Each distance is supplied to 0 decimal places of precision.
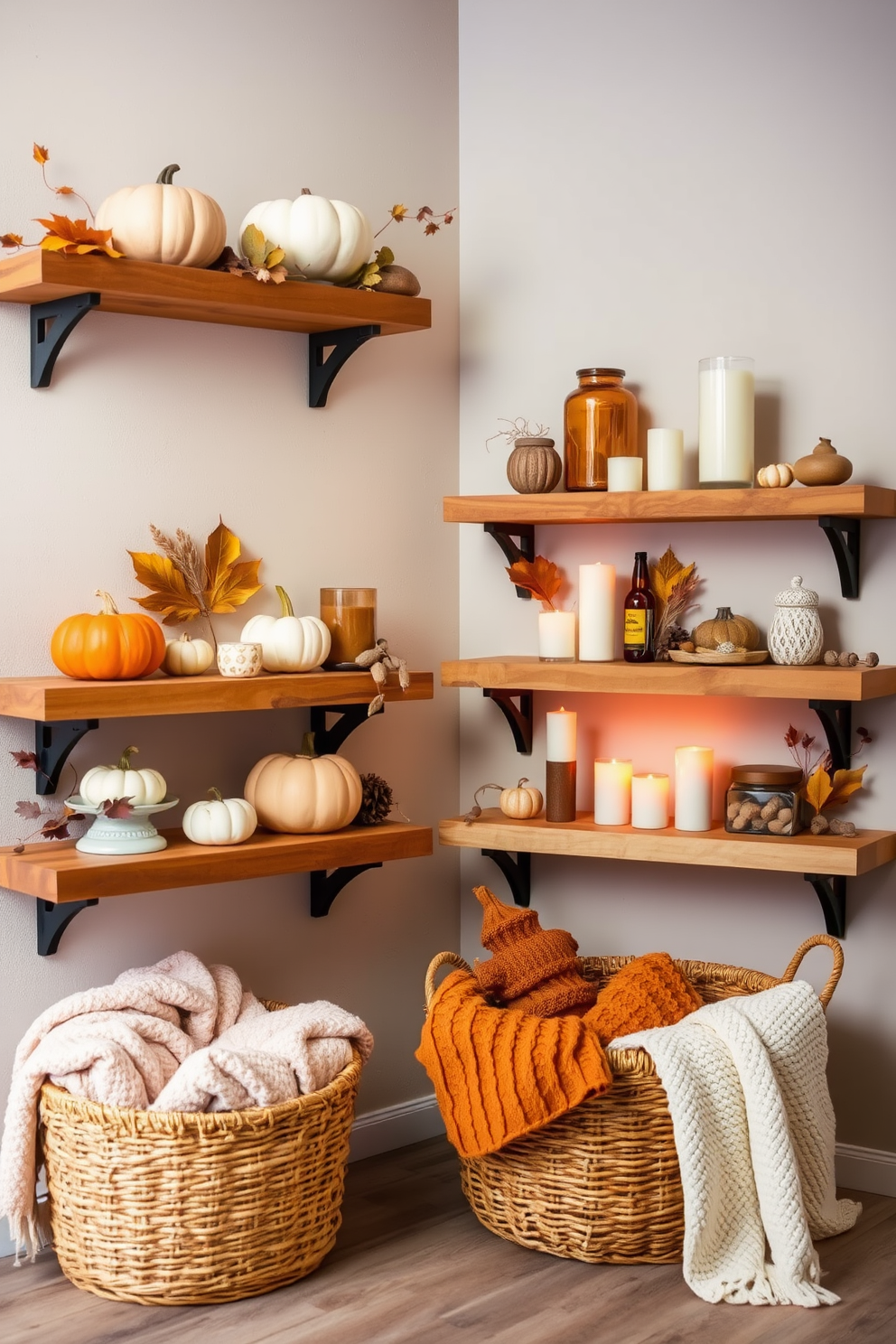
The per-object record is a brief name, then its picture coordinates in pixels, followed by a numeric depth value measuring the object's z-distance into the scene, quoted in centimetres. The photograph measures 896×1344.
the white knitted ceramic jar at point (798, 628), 248
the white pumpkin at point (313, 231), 236
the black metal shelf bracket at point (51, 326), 217
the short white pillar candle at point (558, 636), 273
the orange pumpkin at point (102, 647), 217
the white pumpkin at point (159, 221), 216
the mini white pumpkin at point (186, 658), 234
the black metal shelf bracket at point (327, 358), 259
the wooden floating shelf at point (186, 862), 211
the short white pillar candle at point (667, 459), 259
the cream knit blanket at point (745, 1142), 212
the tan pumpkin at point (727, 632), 256
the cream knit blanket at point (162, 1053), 205
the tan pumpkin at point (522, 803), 277
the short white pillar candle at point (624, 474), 260
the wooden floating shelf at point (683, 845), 239
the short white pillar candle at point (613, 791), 268
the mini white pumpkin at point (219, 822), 231
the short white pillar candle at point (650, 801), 263
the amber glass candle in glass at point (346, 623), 255
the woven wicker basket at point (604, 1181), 219
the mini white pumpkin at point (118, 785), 220
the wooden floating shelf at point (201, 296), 209
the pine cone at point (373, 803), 259
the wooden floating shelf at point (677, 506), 238
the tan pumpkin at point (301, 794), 243
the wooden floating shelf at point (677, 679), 236
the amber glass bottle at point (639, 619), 268
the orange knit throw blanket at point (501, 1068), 215
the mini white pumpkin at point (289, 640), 242
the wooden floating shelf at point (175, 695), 208
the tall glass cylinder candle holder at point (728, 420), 252
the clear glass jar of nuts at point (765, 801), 249
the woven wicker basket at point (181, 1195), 203
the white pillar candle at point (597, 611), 268
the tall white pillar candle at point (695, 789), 259
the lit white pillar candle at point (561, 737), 273
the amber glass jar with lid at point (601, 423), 268
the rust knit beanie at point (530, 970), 244
